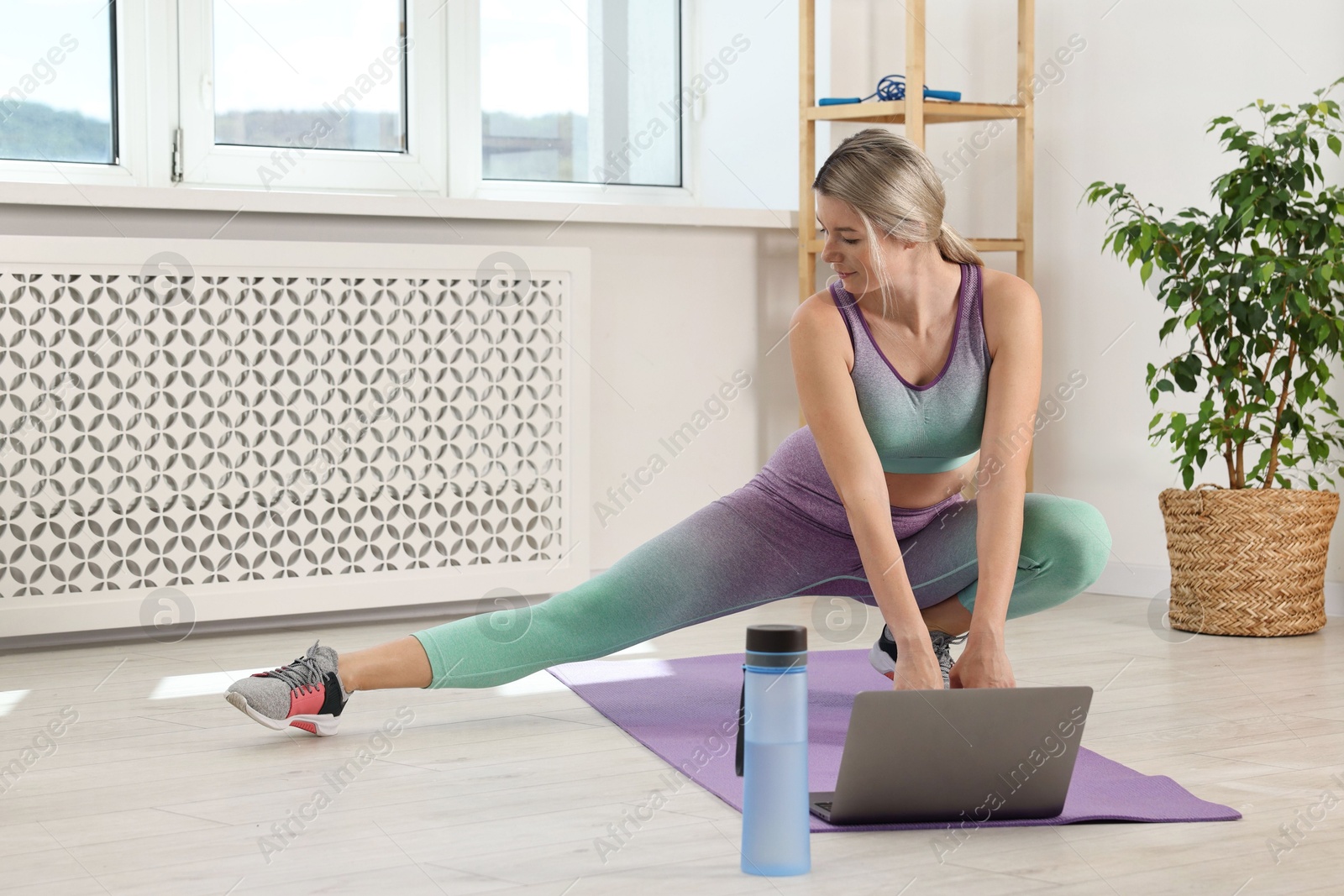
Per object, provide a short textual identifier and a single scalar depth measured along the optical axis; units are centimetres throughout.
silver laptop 391
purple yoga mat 407
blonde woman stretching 421
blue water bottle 376
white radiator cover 519
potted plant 524
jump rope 590
